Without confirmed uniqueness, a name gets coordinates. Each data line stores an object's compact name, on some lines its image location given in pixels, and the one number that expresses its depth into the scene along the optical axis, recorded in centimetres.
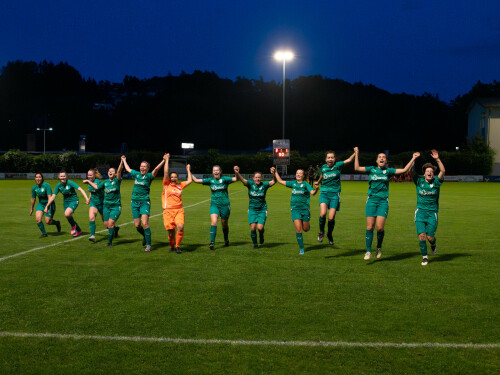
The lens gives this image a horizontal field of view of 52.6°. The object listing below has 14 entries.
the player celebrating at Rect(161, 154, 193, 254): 1110
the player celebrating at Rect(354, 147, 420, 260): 1016
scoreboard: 4438
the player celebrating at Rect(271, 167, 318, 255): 1125
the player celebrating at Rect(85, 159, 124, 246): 1186
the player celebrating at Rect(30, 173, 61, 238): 1370
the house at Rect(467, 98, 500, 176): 5853
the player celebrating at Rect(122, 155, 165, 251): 1146
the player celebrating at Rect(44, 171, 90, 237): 1370
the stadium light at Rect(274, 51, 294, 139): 4614
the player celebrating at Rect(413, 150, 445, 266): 971
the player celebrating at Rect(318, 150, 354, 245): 1234
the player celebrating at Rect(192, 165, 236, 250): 1158
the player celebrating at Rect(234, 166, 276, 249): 1165
